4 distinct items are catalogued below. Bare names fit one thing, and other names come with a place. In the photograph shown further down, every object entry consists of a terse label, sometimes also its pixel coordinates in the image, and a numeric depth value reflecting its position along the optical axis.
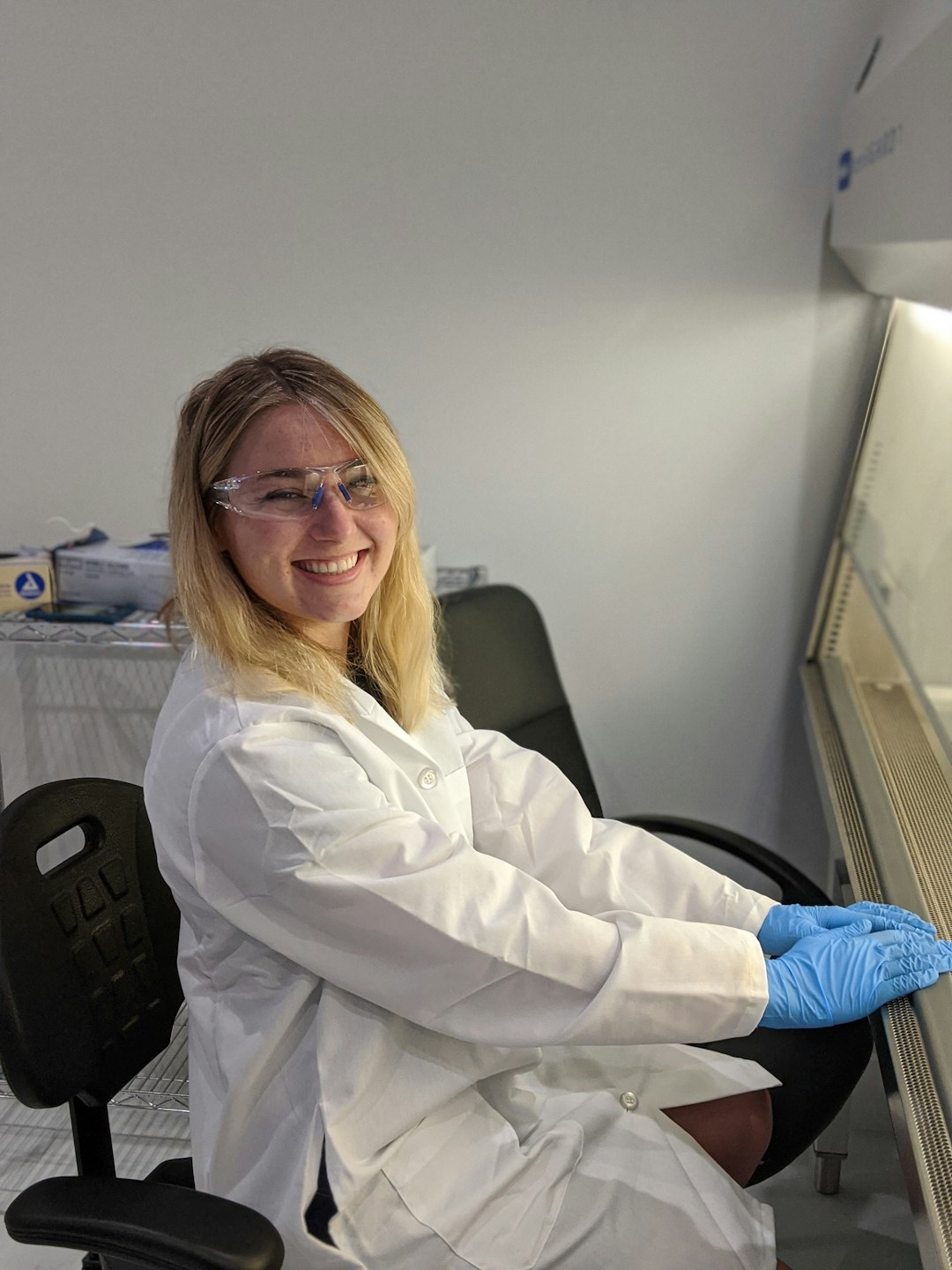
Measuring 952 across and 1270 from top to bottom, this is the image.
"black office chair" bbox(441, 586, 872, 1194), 1.84
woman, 1.16
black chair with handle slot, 1.01
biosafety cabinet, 1.12
